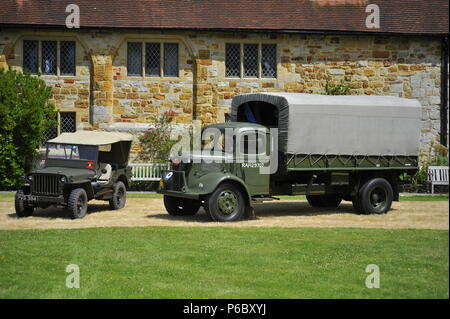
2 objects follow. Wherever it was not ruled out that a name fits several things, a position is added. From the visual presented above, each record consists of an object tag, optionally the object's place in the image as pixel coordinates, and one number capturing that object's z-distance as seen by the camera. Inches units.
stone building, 884.0
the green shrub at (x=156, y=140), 880.3
